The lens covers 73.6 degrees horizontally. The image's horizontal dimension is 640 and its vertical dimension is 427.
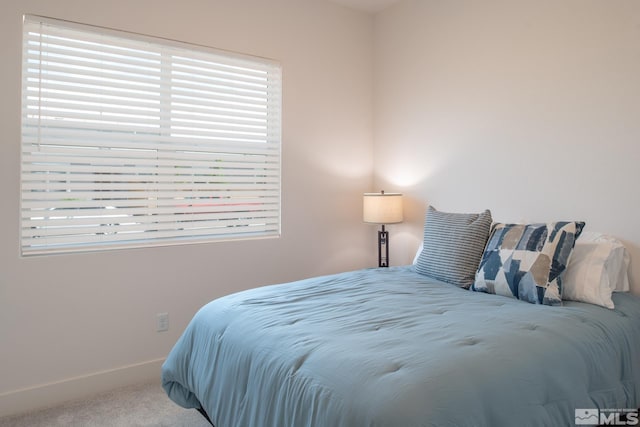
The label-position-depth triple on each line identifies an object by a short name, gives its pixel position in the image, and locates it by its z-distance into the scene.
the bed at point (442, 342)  1.28
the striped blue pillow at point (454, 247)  2.47
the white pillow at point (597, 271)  2.07
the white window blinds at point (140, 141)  2.53
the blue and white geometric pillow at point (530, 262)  2.07
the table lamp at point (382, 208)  3.44
